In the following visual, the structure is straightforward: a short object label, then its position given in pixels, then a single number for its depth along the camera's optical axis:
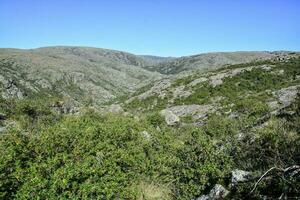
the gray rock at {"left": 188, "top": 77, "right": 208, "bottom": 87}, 62.67
